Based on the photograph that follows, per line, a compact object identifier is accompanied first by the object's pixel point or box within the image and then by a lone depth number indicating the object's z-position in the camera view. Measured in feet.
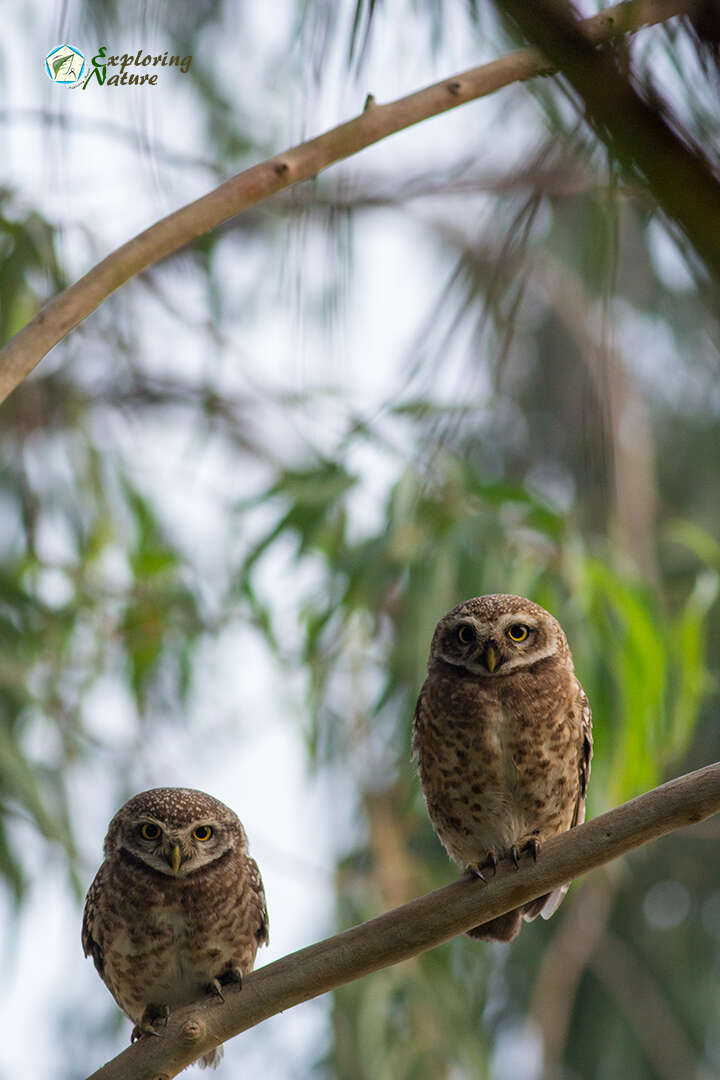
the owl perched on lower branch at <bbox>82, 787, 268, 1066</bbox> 30.51
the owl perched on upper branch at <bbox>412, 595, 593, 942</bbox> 30.41
